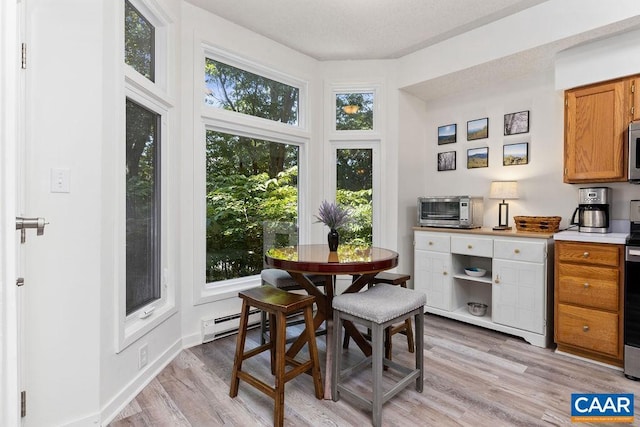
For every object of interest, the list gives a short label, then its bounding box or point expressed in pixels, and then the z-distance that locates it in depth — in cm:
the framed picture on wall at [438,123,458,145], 393
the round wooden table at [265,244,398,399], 202
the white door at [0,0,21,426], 68
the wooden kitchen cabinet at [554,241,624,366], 242
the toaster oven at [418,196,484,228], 336
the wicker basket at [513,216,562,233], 292
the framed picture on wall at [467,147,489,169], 367
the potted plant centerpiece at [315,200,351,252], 251
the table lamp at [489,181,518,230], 329
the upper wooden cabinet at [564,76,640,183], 257
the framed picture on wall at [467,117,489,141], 366
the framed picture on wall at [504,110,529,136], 338
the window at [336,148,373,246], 396
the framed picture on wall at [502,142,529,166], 339
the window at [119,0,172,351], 202
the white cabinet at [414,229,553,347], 284
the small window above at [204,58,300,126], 310
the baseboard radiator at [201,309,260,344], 285
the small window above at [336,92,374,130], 394
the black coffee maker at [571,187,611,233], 269
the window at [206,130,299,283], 313
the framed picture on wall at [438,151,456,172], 394
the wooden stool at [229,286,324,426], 181
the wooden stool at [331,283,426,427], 178
